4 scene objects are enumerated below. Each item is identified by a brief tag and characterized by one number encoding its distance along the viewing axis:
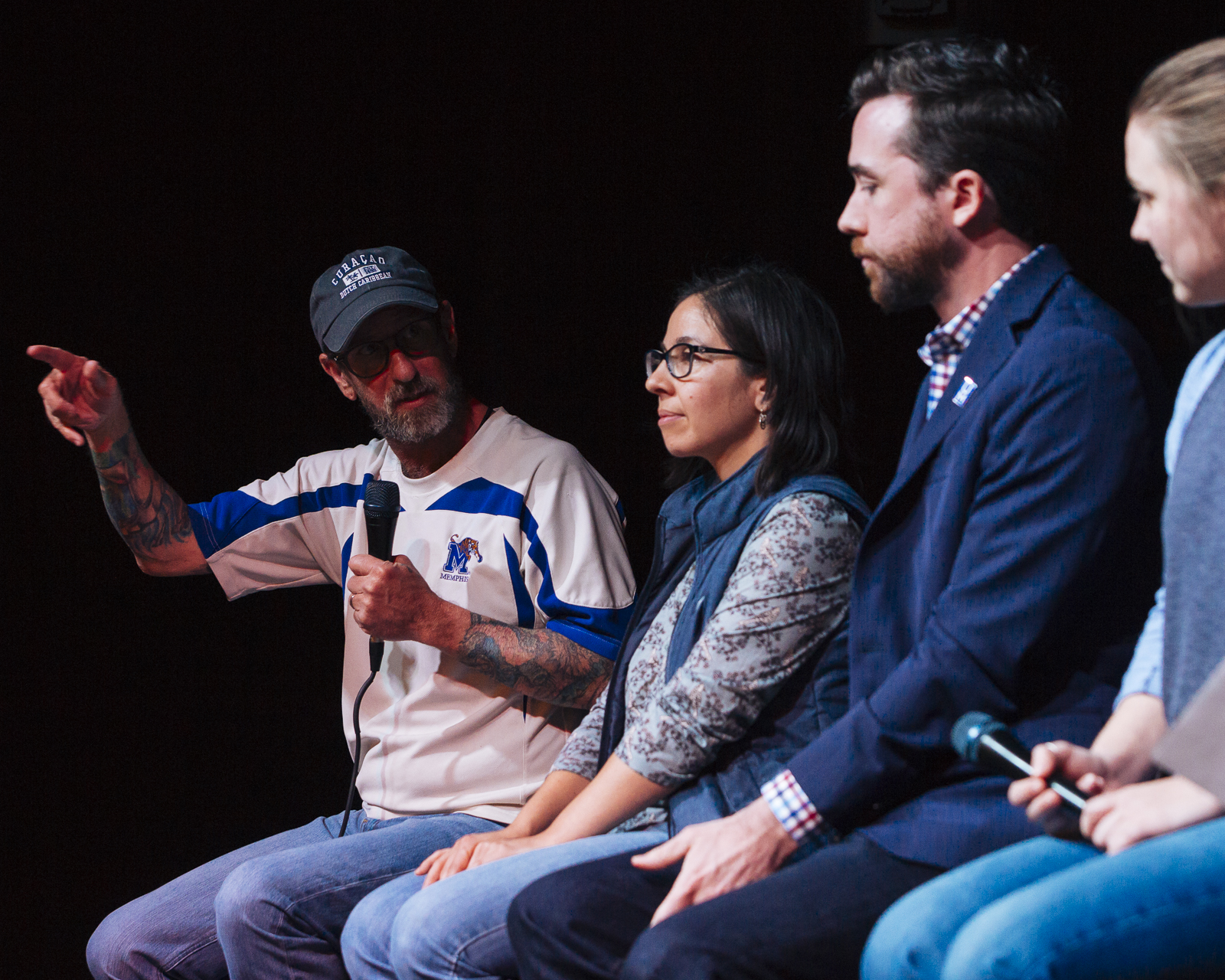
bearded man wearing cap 5.38
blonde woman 4.64
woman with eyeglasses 5.12
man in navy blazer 4.91
